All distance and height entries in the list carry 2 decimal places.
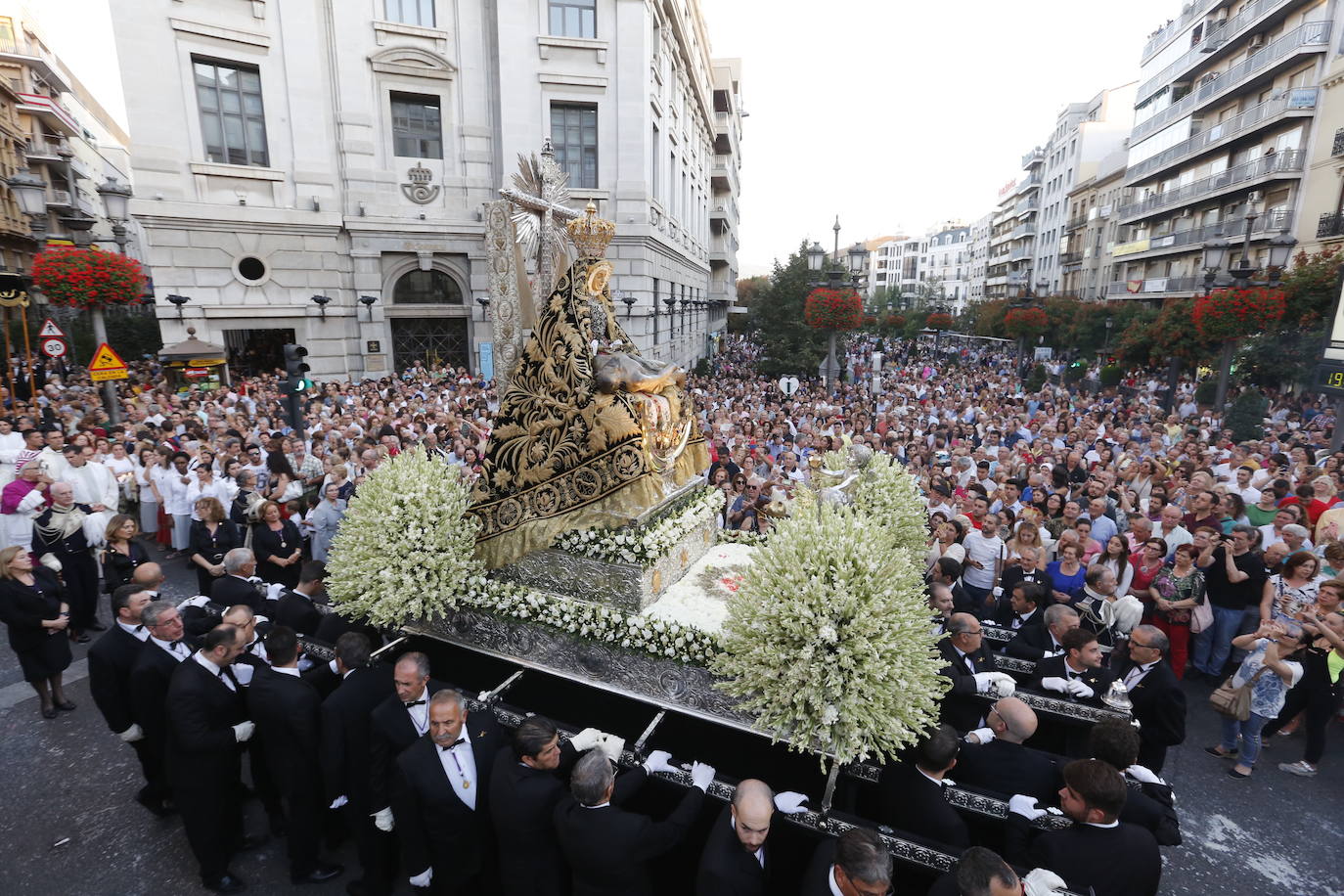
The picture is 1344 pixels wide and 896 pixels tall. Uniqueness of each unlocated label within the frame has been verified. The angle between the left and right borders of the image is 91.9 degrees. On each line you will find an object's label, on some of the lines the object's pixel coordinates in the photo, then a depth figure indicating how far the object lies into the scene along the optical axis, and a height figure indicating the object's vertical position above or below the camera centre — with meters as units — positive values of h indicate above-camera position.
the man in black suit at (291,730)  4.62 -2.87
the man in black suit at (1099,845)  3.53 -2.80
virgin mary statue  5.55 -0.92
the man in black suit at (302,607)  6.18 -2.67
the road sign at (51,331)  12.09 -0.17
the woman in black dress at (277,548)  8.09 -2.79
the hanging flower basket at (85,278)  12.68 +0.84
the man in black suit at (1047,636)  5.42 -2.74
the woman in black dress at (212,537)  7.82 -2.60
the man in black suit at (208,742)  4.52 -2.93
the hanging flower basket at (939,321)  53.12 +0.48
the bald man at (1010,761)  4.40 -2.93
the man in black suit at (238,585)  6.28 -2.51
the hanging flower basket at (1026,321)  32.22 +0.32
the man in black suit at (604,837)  3.69 -2.89
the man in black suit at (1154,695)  4.89 -2.76
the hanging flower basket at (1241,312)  14.93 +0.38
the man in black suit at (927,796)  3.98 -2.91
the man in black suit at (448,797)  4.18 -3.05
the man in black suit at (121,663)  5.09 -2.64
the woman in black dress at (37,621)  6.15 -2.87
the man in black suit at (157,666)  4.93 -2.58
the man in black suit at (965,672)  5.07 -2.72
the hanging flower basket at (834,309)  18.48 +0.48
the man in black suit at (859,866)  3.11 -2.57
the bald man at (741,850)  3.48 -2.87
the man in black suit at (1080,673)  5.06 -2.71
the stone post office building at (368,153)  20.91 +5.86
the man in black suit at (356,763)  4.65 -3.12
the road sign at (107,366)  11.95 -0.82
